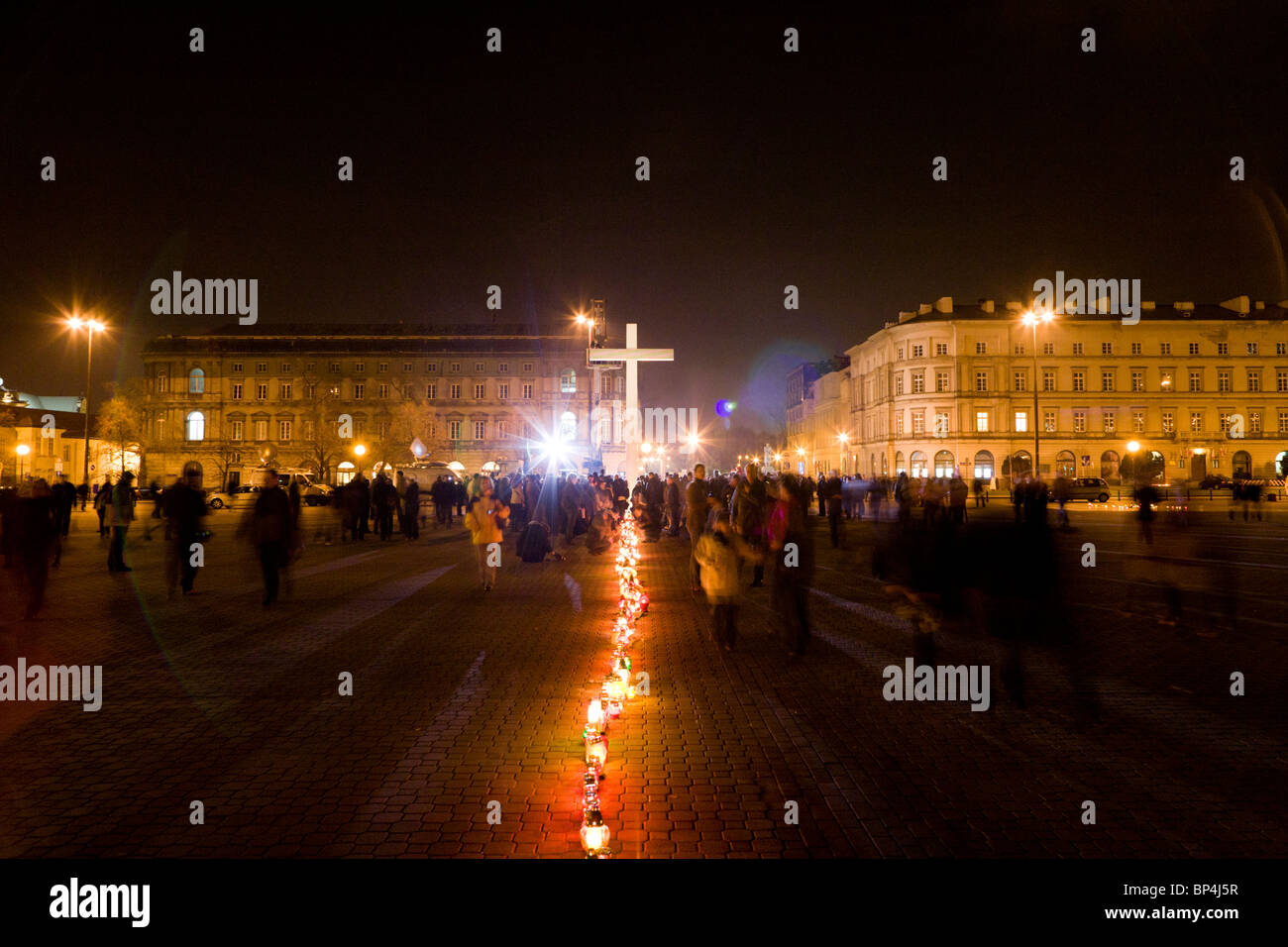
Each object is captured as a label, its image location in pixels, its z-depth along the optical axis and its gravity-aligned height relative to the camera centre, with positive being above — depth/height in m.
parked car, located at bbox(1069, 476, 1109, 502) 52.14 -1.06
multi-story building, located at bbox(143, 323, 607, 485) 89.56 +10.25
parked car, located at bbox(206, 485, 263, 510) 50.47 -0.49
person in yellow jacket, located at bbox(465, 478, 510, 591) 14.23 -0.62
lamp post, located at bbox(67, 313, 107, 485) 37.34 +7.19
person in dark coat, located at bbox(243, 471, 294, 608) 12.41 -0.55
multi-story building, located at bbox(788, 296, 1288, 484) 78.31 +7.16
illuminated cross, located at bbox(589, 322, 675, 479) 53.66 +7.64
